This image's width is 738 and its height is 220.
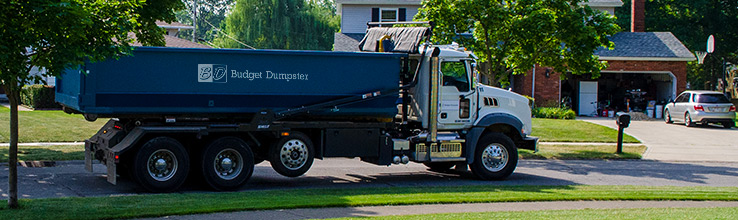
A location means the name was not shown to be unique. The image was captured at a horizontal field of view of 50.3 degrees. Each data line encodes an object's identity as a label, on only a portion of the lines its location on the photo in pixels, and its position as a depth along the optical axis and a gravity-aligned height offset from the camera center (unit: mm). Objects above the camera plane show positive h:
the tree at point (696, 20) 50562 +5236
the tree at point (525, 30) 20125 +1785
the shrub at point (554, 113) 32750 -606
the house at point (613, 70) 36812 +1434
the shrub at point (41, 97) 30797 -302
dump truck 12055 -273
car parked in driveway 30391 -295
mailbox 20594 -525
